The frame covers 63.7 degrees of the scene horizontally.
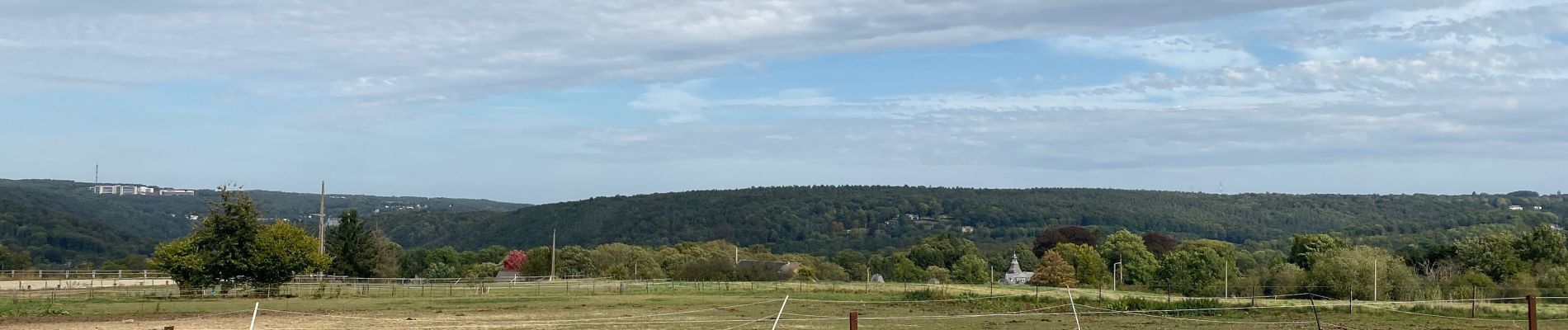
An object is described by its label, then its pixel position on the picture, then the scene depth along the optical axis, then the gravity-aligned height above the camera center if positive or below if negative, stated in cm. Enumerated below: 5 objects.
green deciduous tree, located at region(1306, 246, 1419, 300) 6078 -157
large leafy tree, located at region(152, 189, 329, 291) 4638 -108
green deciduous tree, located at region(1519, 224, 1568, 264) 7844 -4
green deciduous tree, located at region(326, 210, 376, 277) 7550 -127
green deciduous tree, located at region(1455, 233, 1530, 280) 7625 -65
